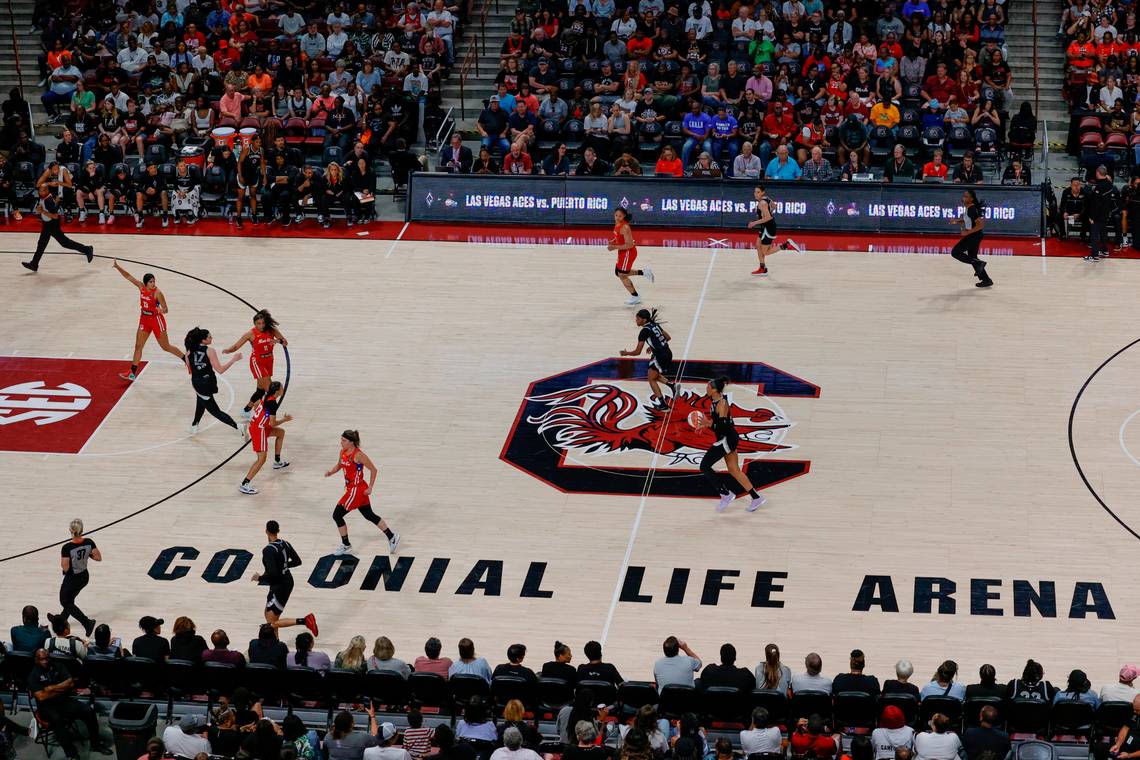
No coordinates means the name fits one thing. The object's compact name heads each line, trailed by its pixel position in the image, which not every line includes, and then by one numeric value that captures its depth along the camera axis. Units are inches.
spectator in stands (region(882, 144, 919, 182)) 1207.6
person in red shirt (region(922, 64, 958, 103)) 1282.0
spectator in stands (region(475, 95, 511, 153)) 1290.6
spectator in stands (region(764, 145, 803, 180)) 1205.7
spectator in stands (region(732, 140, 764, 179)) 1206.3
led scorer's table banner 1171.3
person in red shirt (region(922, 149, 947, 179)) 1198.9
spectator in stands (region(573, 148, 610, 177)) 1210.0
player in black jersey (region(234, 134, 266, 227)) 1221.7
